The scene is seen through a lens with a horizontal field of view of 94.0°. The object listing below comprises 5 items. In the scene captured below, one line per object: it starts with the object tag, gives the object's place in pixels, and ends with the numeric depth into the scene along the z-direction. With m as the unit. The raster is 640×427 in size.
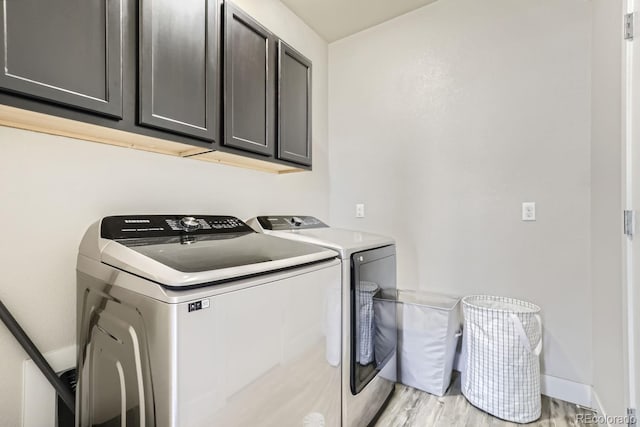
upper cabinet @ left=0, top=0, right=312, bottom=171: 0.86
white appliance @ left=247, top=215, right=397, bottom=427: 1.49
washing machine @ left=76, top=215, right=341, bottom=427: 0.79
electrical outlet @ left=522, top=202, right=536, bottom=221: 2.00
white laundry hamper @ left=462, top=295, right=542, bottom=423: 1.72
